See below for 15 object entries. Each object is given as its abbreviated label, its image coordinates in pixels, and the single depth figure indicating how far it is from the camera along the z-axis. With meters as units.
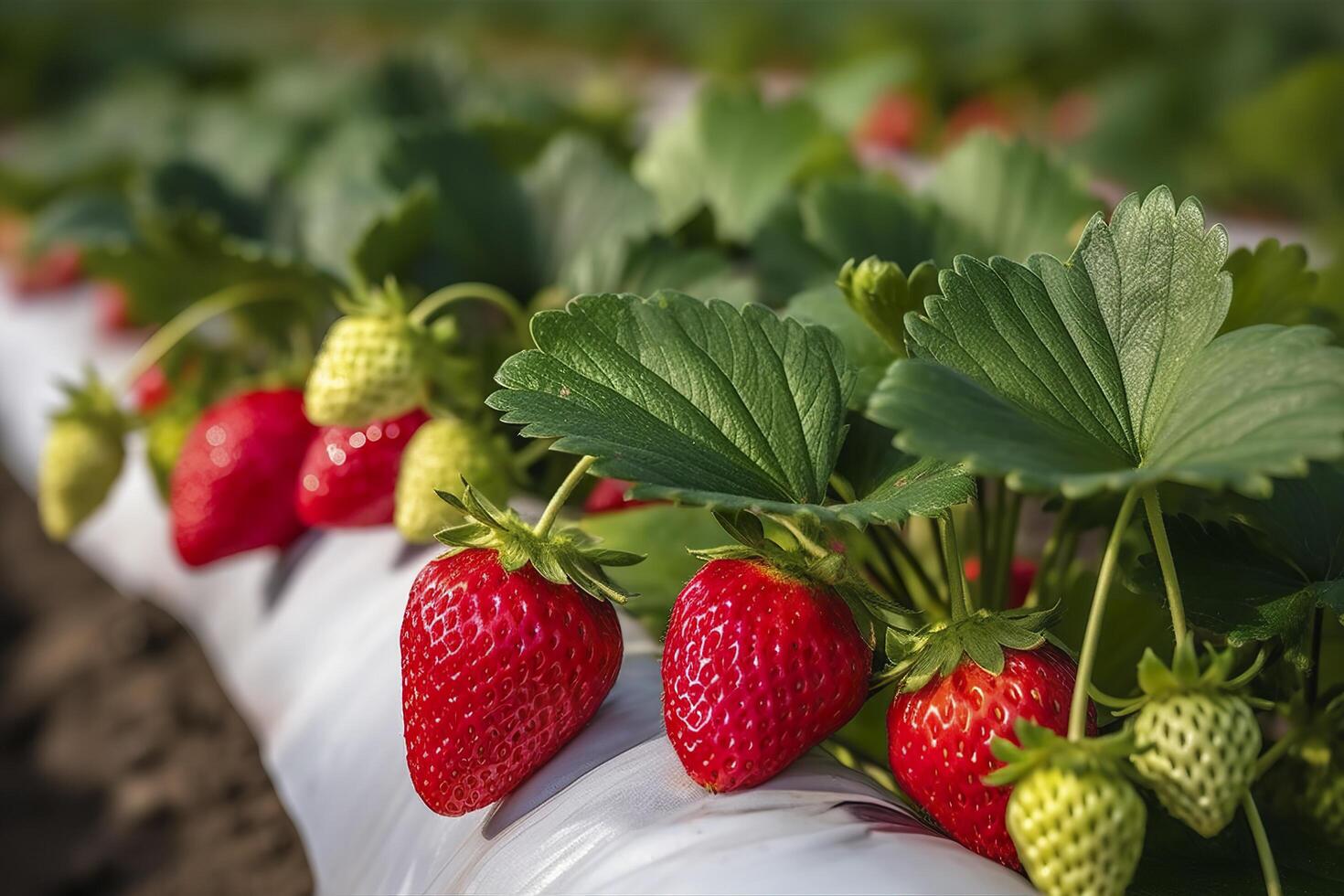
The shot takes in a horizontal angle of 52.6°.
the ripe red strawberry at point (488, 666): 0.46
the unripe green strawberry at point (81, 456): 0.80
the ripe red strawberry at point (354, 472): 0.71
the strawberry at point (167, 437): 0.90
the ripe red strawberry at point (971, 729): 0.40
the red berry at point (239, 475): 0.80
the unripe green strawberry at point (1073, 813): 0.35
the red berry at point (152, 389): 1.01
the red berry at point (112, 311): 1.35
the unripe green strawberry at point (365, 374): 0.61
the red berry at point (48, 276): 1.56
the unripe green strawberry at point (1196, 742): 0.36
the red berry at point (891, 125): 1.82
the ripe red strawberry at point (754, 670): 0.42
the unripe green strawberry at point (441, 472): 0.60
